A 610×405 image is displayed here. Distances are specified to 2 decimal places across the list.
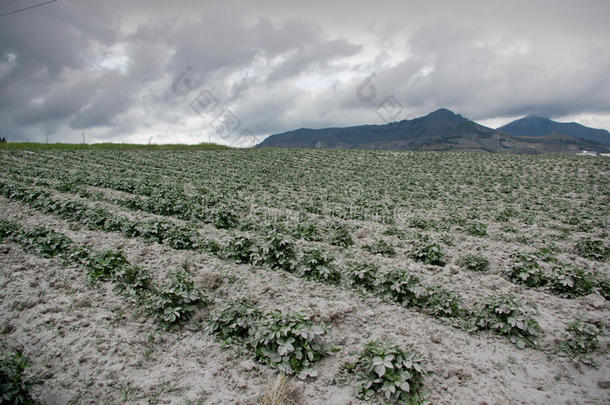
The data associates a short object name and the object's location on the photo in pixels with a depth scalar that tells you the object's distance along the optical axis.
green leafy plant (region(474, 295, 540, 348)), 5.00
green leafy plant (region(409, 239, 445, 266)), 8.00
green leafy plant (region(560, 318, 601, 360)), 4.72
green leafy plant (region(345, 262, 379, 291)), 6.50
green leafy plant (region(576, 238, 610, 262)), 8.82
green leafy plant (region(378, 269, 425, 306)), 5.97
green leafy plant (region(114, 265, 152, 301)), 6.06
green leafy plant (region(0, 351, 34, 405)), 3.45
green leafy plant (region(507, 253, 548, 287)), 6.85
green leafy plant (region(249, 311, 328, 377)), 4.36
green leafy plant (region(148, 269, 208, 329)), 5.24
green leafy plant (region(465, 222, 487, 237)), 10.70
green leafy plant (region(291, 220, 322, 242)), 9.54
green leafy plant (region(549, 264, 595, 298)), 6.44
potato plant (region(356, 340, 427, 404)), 3.84
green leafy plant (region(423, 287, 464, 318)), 5.62
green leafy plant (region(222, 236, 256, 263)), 7.69
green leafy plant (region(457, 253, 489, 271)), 7.63
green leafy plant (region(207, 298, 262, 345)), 4.94
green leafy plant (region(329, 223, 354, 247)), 9.20
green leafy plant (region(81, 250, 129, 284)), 6.55
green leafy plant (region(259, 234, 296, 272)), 7.25
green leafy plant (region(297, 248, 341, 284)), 6.73
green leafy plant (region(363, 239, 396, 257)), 8.51
